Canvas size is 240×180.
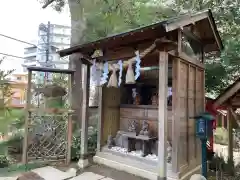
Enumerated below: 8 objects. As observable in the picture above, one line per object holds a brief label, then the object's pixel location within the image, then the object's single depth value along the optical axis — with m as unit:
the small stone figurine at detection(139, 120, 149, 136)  4.42
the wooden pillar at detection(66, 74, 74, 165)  4.64
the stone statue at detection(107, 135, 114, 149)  4.85
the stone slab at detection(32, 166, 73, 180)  3.84
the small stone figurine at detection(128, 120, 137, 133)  4.80
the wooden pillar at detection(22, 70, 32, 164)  4.33
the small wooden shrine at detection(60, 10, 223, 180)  3.35
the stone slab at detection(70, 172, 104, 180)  3.86
